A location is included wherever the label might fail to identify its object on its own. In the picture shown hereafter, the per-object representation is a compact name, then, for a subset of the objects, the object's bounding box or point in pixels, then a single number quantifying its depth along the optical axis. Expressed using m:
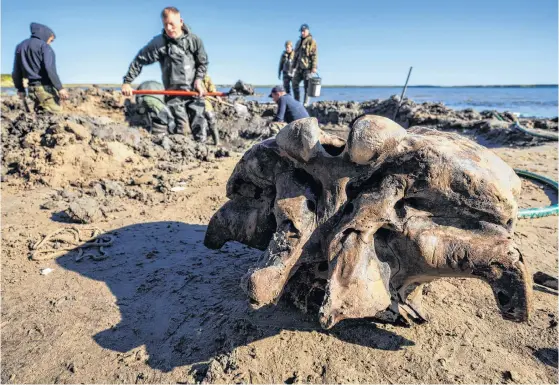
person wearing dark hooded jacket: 6.92
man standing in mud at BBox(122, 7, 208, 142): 6.46
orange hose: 6.82
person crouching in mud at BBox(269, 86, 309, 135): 7.20
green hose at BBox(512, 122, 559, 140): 7.70
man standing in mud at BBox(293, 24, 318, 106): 11.53
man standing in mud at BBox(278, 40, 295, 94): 12.66
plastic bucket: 11.23
